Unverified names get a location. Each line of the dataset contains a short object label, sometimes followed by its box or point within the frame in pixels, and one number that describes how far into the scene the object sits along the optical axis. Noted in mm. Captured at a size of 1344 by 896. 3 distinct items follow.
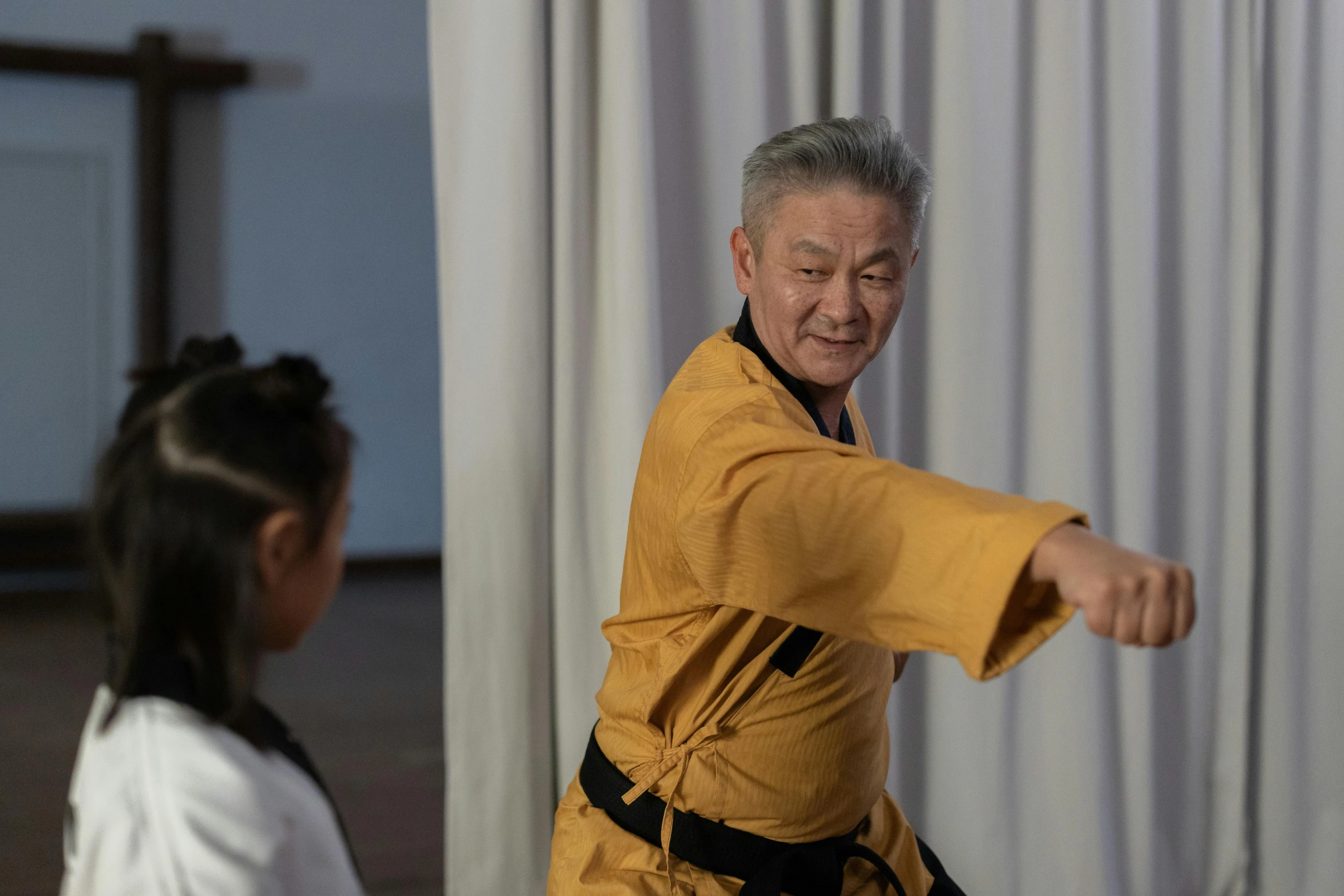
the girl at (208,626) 2167
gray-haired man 2244
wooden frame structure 8266
